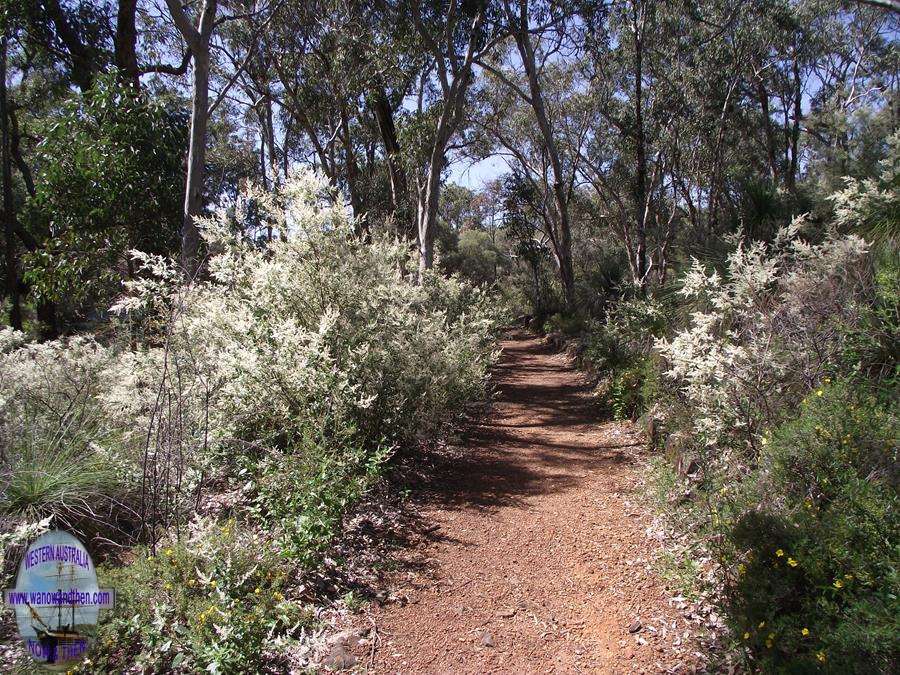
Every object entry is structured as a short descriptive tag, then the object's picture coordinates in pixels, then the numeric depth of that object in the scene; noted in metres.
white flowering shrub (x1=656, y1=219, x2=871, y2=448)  3.74
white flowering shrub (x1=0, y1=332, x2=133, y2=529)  3.50
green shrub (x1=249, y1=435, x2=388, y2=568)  3.56
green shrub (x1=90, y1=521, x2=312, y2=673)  2.70
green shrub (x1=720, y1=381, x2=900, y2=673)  2.14
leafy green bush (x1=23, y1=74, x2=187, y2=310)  7.14
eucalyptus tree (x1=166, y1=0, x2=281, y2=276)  7.00
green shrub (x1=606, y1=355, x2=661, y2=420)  6.39
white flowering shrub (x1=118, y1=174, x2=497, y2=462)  4.40
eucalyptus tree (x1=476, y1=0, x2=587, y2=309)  11.98
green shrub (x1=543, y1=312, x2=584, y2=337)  14.42
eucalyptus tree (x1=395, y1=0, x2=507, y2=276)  10.07
